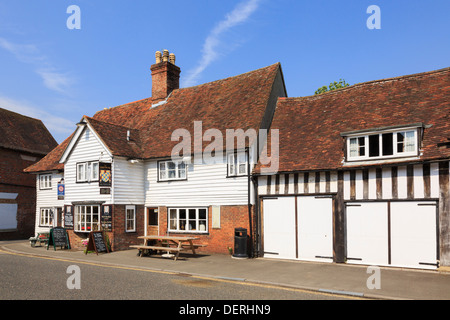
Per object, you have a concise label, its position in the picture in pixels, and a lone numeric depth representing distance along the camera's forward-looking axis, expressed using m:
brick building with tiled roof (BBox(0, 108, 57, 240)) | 25.86
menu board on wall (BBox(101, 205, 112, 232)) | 17.70
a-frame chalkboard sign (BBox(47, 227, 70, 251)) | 18.83
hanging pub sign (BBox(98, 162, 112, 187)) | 17.38
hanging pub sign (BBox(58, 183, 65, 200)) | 20.39
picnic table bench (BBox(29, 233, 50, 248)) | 20.30
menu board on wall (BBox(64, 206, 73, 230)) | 19.52
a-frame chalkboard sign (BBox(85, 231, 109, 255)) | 16.83
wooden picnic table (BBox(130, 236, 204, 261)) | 14.92
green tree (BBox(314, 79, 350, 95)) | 33.34
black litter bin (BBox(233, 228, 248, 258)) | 15.25
